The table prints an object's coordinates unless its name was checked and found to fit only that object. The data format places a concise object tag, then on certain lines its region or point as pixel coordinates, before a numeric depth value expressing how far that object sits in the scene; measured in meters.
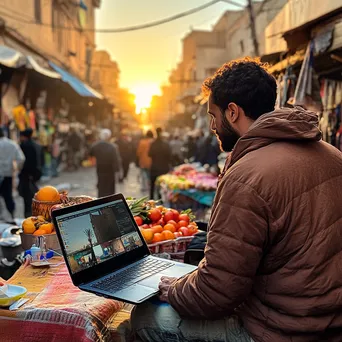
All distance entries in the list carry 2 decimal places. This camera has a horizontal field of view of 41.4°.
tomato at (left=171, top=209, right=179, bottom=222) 3.74
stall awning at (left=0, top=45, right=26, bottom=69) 9.64
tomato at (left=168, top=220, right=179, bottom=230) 3.58
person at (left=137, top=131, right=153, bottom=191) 12.82
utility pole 15.17
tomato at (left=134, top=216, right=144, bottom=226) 3.49
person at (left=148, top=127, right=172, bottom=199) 10.72
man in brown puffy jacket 1.78
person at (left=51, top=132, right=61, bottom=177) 17.61
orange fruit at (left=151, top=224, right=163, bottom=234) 3.35
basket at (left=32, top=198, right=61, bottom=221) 3.42
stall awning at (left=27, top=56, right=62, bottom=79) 10.77
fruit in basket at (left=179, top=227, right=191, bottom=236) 3.45
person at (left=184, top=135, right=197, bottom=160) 18.05
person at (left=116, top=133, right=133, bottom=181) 15.93
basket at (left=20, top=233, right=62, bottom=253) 3.08
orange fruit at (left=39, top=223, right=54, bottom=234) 3.14
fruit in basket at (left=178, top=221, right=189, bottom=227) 3.62
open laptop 2.19
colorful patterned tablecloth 2.15
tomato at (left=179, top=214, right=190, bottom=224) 3.73
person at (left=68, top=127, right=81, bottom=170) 20.73
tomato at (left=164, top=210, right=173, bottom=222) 3.69
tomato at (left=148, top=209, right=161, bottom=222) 3.66
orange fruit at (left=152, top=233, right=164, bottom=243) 3.22
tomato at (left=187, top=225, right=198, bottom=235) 3.51
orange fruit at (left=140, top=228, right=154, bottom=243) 3.17
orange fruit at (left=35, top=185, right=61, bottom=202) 3.43
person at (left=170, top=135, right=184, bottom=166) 16.56
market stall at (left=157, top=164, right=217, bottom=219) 7.89
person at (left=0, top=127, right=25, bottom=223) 8.68
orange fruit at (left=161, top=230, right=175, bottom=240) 3.28
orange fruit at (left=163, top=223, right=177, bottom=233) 3.46
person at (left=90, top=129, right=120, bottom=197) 9.53
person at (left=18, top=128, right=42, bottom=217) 9.04
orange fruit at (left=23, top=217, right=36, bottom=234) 3.19
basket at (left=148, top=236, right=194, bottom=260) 3.17
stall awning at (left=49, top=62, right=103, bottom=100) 16.96
